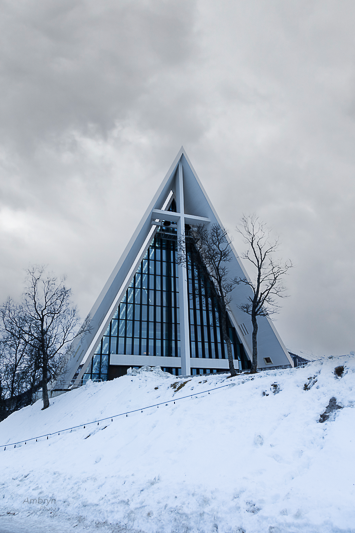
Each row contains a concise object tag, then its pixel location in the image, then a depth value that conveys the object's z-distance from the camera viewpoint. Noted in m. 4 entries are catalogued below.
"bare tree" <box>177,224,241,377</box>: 15.31
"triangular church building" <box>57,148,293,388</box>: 25.31
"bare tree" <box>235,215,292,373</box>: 15.52
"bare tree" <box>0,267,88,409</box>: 19.16
